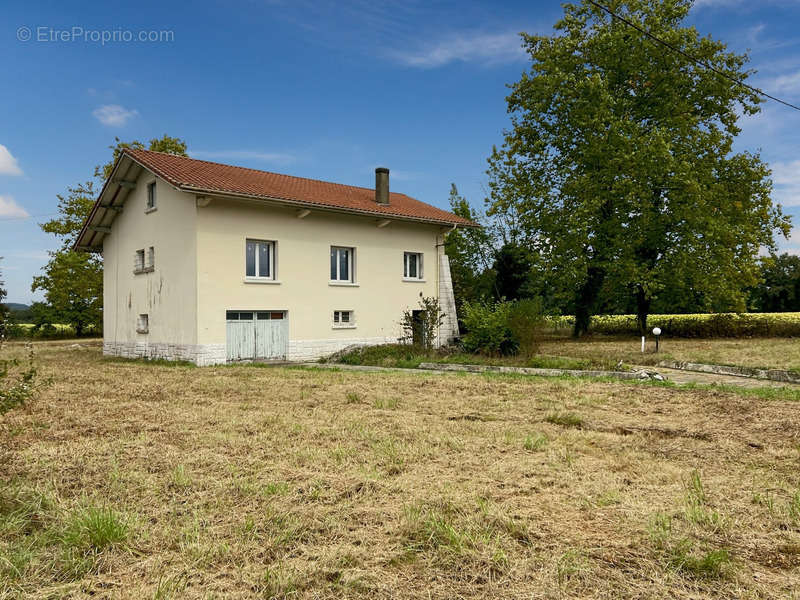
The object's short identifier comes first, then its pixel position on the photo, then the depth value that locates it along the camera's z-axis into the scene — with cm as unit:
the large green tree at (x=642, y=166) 2370
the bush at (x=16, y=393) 420
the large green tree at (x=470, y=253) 3428
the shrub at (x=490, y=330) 1669
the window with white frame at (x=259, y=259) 1842
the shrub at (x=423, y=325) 1888
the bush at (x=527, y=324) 1591
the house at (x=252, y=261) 1746
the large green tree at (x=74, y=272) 3759
